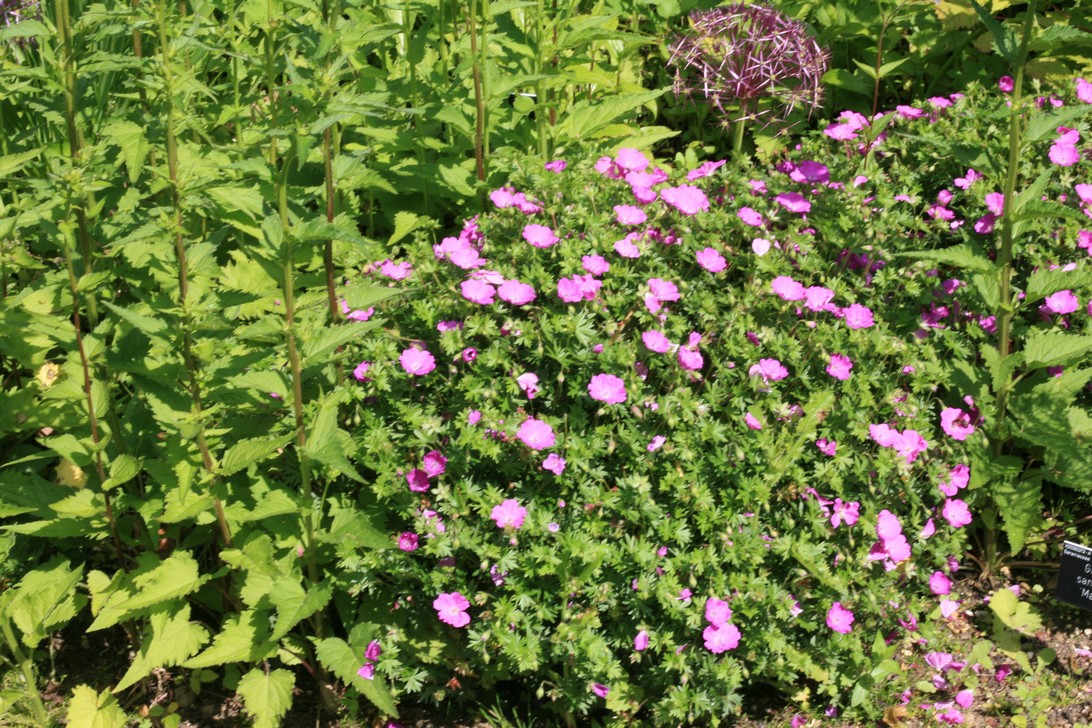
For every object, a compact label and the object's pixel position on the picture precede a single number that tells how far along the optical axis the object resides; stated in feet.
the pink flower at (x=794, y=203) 11.10
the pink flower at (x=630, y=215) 10.24
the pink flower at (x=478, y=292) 9.30
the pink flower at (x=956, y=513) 9.73
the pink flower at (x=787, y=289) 9.89
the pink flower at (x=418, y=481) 8.96
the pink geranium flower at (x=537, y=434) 8.75
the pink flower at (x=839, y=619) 8.91
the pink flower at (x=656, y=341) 9.18
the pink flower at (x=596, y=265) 9.55
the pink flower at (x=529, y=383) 9.09
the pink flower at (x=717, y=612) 8.54
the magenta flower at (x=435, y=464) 8.93
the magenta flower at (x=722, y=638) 8.54
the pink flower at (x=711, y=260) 10.02
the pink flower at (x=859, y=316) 10.14
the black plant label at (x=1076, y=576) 9.86
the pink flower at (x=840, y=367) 9.61
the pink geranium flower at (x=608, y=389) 8.92
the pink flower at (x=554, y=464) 8.68
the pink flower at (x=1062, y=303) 10.50
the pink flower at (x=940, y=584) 9.89
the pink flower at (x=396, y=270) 10.12
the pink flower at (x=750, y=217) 10.57
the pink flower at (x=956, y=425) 10.01
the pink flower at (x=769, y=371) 9.39
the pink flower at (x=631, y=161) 11.11
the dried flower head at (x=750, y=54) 12.76
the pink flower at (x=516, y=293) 9.31
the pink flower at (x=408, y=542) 8.90
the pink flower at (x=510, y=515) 8.57
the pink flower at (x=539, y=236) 9.73
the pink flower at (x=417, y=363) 9.19
